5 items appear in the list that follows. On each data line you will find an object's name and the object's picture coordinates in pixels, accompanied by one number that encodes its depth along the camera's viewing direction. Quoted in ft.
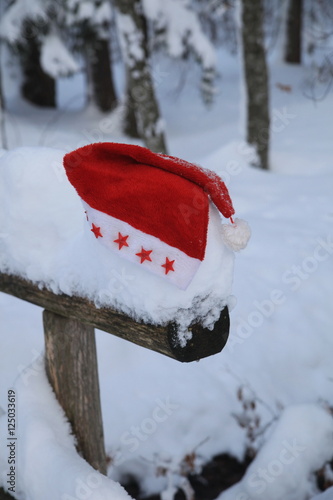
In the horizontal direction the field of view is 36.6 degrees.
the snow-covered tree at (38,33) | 28.37
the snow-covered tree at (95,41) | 28.94
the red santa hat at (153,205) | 5.01
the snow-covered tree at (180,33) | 28.19
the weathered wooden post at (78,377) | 7.45
